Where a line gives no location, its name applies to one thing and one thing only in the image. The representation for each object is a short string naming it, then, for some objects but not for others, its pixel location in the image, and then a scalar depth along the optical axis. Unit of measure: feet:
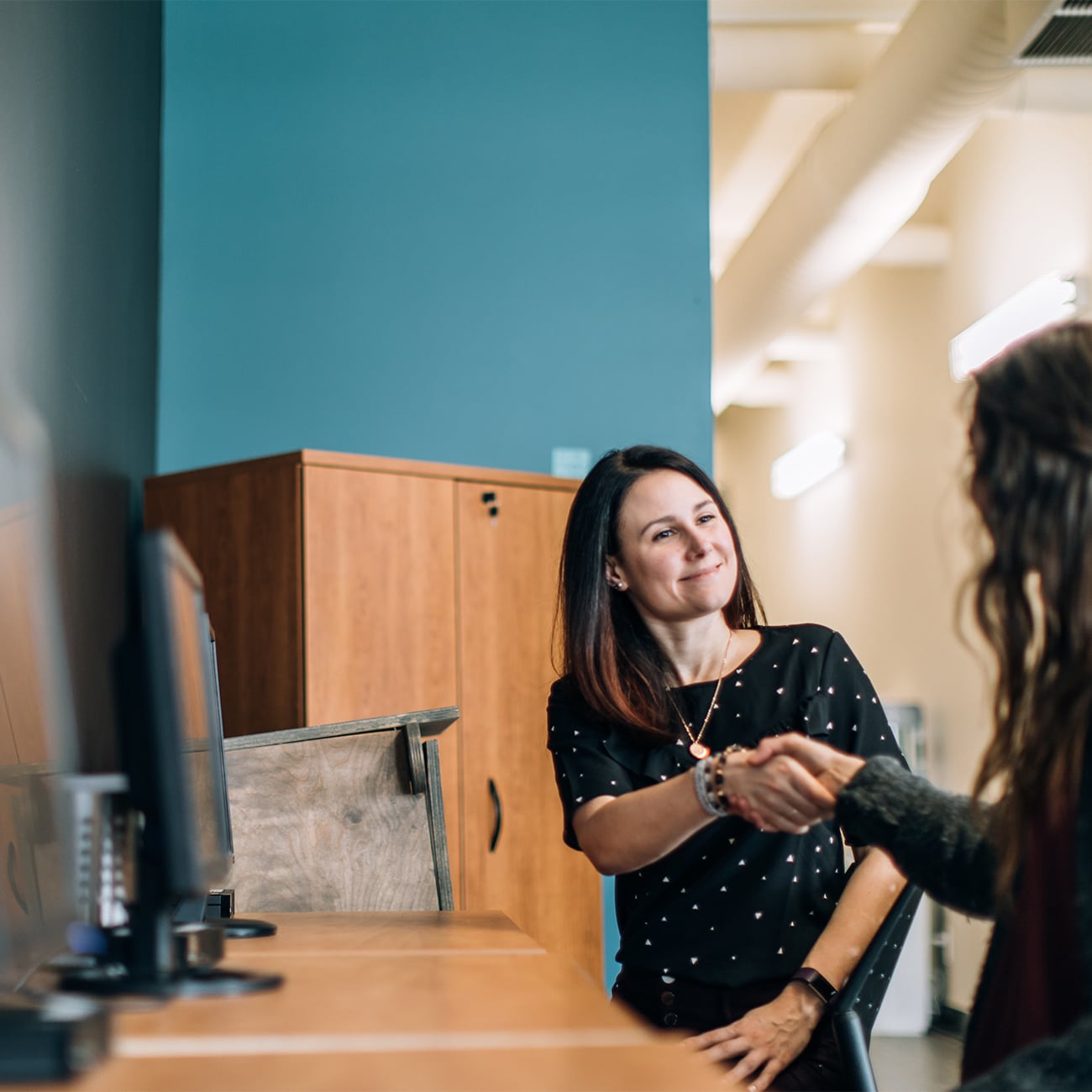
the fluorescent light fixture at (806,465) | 24.23
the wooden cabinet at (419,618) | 10.07
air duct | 12.19
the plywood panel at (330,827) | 7.72
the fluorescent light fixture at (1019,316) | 15.35
